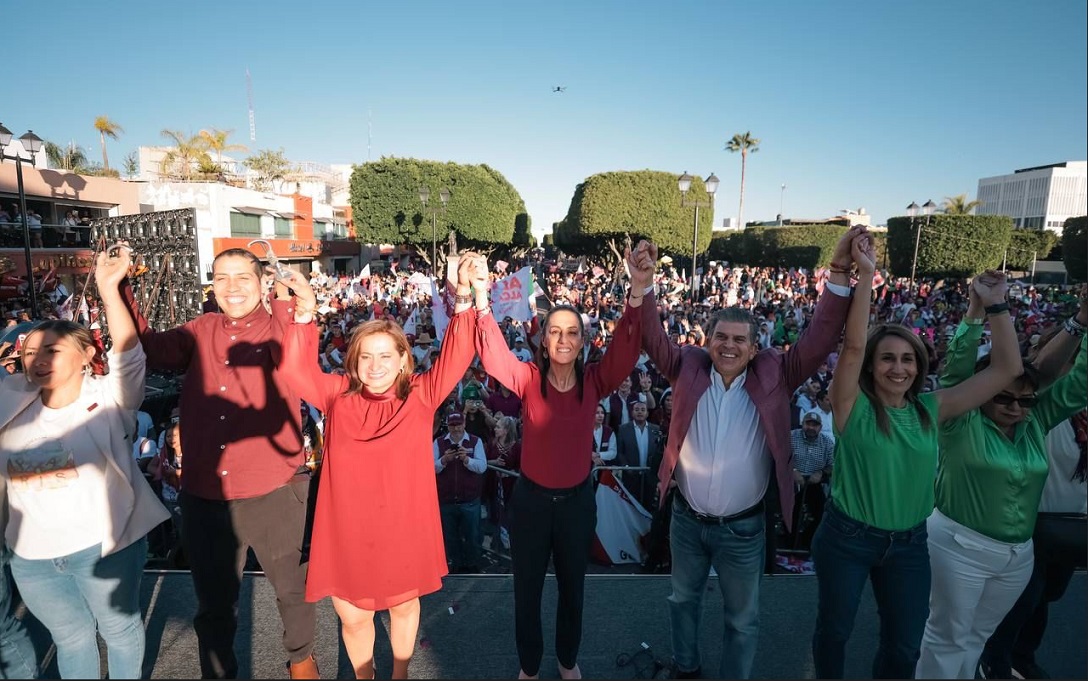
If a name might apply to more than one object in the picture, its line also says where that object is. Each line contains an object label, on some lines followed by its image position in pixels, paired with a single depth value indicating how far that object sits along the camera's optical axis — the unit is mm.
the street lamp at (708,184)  13787
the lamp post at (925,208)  16391
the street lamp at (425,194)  18673
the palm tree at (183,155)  31464
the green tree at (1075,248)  26297
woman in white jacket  2051
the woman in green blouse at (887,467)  2160
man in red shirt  2287
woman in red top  2338
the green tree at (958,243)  29906
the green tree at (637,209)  32312
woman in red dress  2109
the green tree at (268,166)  40562
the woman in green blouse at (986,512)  2199
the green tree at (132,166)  35003
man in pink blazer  2295
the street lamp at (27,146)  7127
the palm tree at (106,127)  31609
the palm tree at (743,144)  57156
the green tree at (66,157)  24969
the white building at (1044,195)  54906
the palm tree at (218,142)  32656
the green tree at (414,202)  31328
